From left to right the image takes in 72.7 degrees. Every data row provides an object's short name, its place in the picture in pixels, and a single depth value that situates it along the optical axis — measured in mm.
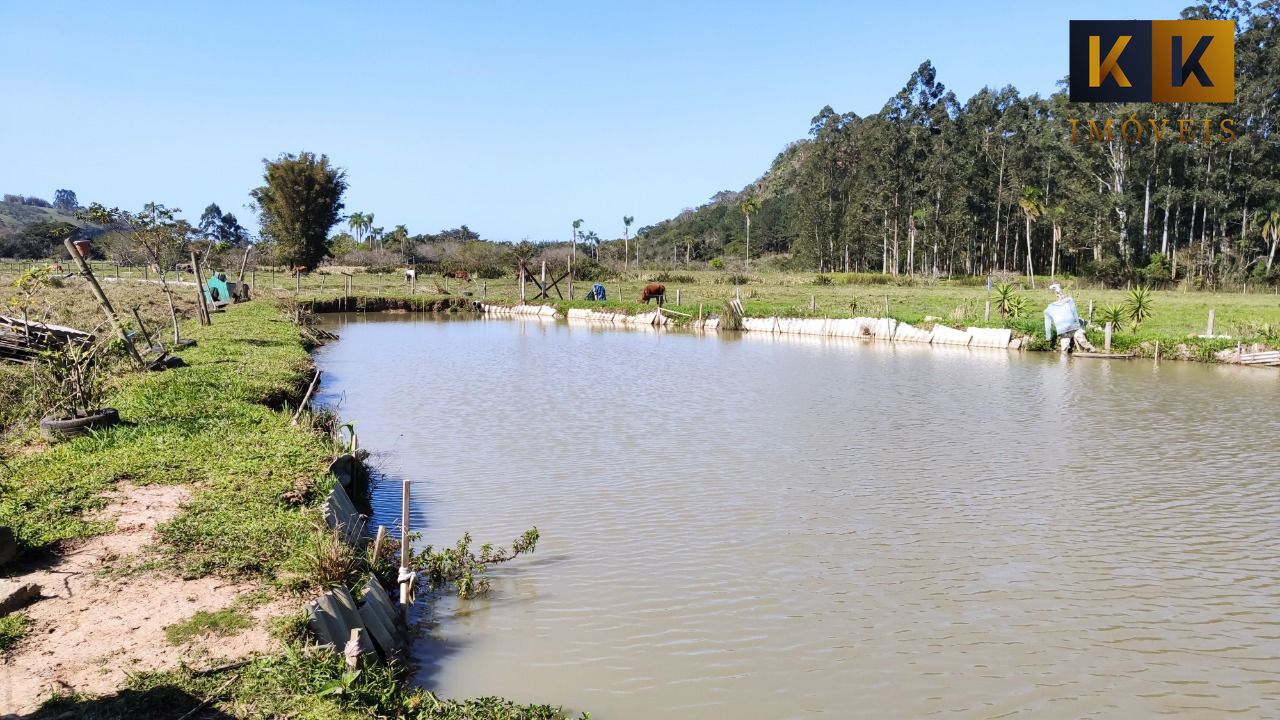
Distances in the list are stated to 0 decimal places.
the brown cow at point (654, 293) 31234
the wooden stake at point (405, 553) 5430
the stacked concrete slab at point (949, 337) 22844
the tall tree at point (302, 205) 46875
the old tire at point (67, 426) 7723
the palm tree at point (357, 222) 83562
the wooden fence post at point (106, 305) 10382
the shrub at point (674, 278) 46188
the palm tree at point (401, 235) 66600
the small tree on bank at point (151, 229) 15742
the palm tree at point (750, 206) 64162
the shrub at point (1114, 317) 21203
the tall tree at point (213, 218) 69412
